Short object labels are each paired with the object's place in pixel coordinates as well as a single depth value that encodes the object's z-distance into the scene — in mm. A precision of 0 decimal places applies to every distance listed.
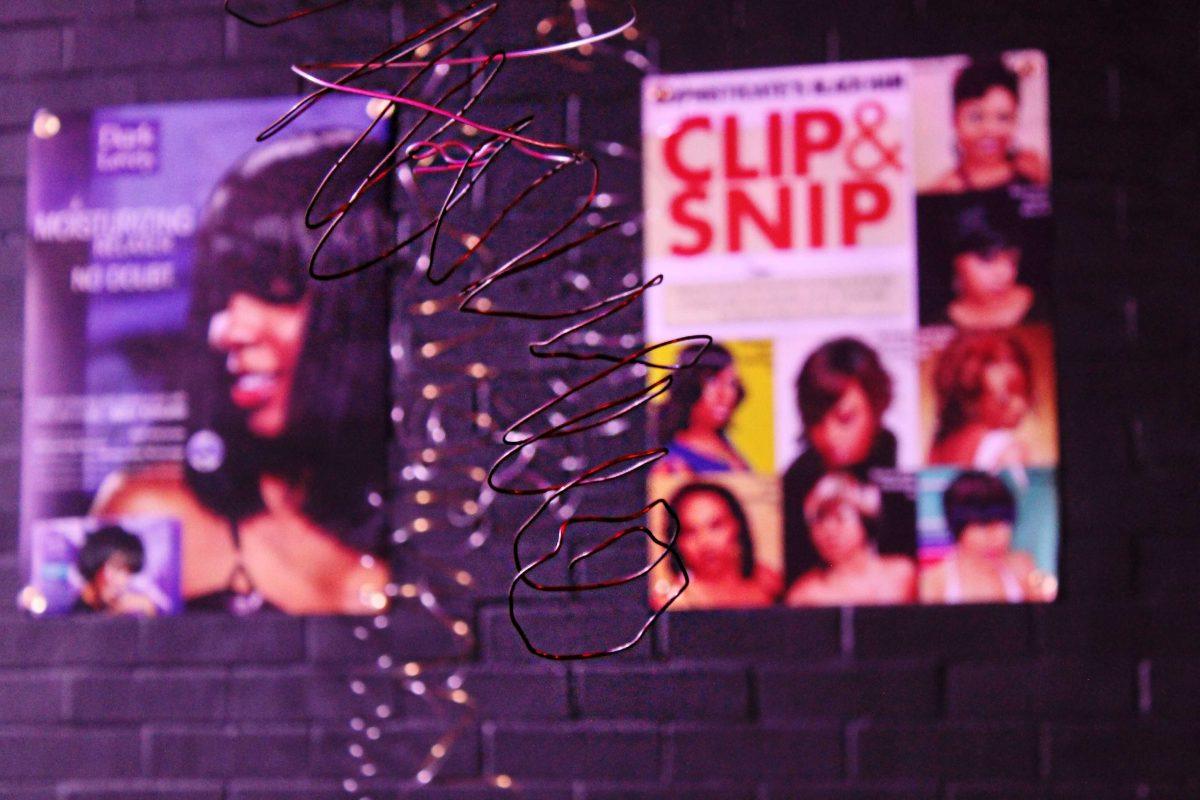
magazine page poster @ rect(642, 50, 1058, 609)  2821
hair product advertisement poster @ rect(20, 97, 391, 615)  2897
